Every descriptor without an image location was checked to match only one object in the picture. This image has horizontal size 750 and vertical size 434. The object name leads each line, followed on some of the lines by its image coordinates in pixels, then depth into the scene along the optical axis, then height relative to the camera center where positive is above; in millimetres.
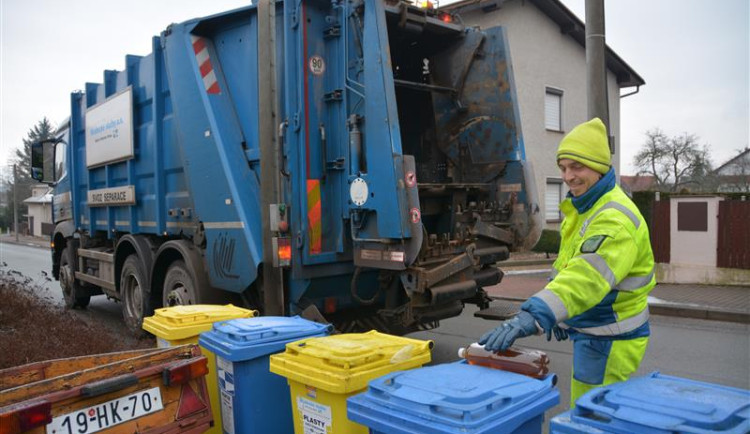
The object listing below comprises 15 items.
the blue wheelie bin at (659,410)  1458 -548
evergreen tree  47438 +4608
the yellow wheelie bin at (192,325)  3098 -658
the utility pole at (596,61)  6531 +1602
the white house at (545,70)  15773 +3861
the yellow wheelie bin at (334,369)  2287 -652
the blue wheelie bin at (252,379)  2816 -823
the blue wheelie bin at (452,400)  1772 -626
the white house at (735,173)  27141 +1492
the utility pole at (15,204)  34250 +612
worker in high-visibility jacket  2096 -283
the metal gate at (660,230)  9843 -460
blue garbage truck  4141 +375
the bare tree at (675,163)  28719 +1991
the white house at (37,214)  44469 -6
